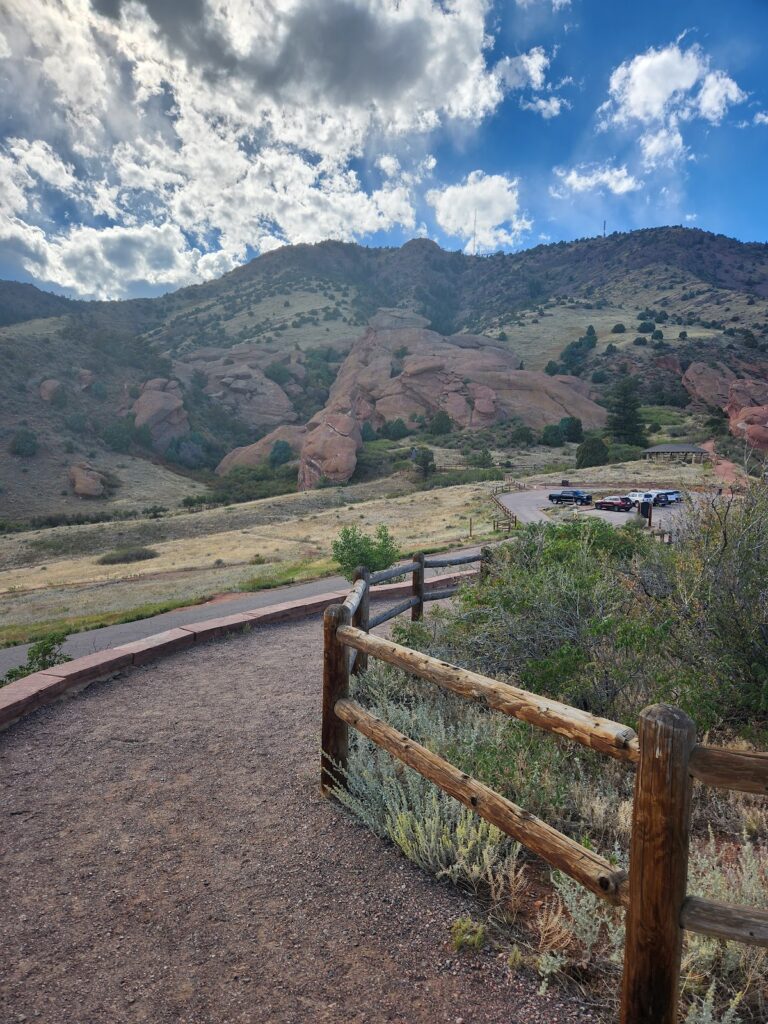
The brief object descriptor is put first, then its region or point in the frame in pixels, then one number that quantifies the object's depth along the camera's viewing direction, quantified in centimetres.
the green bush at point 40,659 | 671
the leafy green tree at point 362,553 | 1251
